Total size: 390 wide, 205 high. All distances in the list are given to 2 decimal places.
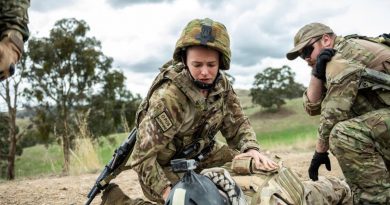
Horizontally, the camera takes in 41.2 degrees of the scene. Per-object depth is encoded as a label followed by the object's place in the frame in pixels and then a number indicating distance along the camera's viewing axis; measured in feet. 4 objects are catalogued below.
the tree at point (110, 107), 68.95
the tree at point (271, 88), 139.64
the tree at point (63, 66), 66.28
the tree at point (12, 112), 62.80
